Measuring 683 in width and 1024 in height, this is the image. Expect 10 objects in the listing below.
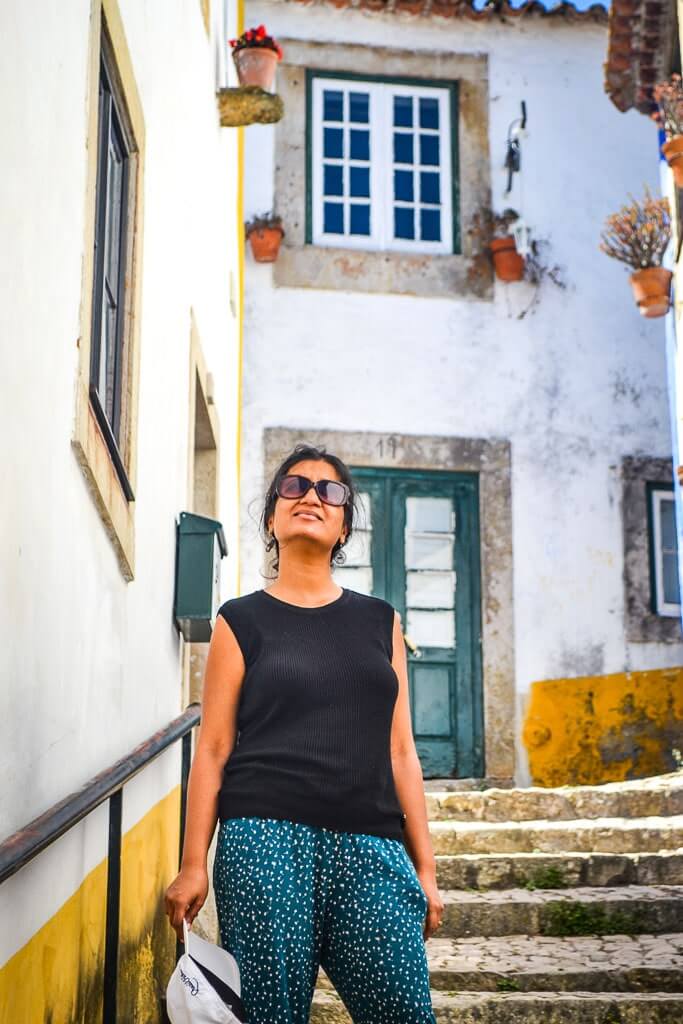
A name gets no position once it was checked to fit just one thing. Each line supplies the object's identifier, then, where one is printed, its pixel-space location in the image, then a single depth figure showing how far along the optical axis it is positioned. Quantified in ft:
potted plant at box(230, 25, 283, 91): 25.21
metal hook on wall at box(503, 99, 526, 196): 32.09
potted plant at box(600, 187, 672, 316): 26.96
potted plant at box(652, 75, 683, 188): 22.41
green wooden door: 30.58
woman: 7.59
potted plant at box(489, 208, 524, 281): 31.65
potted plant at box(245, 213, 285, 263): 31.01
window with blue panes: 32.27
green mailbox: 16.48
